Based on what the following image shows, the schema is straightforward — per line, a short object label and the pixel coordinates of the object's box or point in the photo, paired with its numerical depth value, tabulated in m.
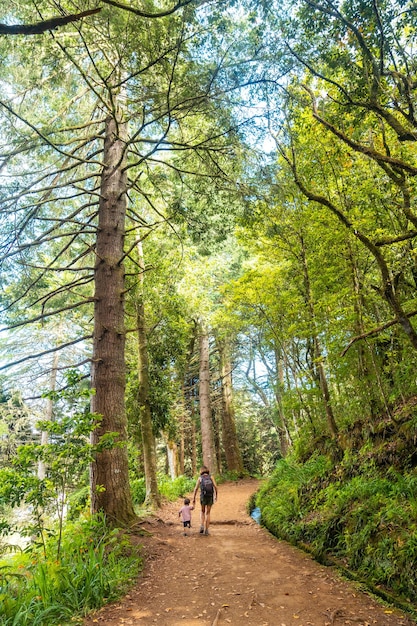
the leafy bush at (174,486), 12.46
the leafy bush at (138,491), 11.23
